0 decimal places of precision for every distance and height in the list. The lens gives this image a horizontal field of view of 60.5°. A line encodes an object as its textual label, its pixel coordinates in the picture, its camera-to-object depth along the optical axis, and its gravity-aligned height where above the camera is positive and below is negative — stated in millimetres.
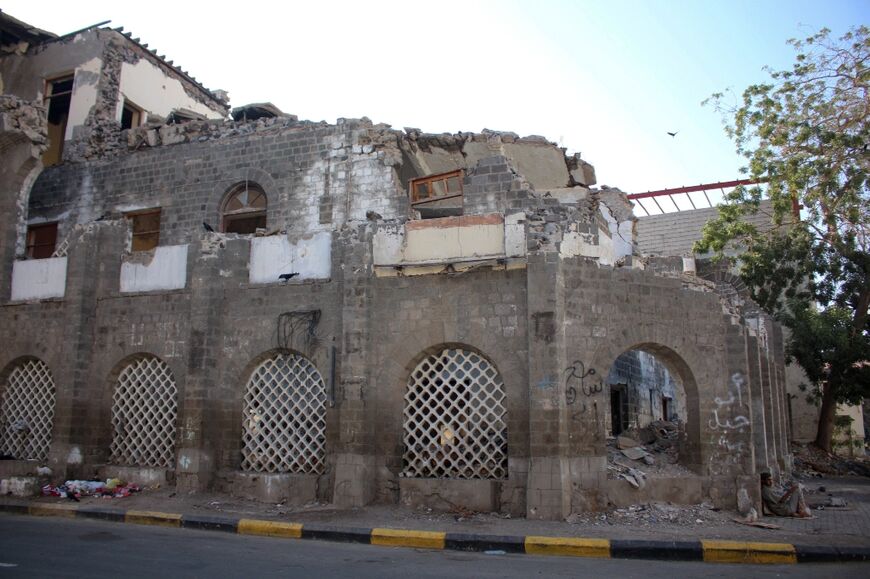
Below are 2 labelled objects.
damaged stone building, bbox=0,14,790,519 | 11469 +1598
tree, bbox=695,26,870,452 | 18062 +5118
